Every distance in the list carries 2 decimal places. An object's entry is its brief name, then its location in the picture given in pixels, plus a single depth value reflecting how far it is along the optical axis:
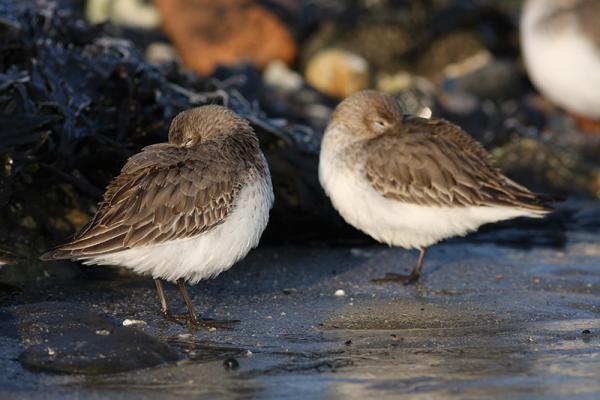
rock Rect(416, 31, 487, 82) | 13.89
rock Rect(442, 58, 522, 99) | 13.12
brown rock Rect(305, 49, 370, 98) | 12.84
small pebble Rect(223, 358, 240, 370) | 4.96
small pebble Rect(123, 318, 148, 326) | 5.80
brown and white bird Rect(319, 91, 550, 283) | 6.86
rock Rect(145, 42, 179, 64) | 12.56
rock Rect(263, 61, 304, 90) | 12.55
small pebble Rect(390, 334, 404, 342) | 5.47
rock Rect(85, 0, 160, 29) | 13.66
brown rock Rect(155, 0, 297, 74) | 13.10
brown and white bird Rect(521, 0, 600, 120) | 11.57
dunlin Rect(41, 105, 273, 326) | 5.72
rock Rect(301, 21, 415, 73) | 13.57
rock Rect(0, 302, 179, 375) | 4.83
